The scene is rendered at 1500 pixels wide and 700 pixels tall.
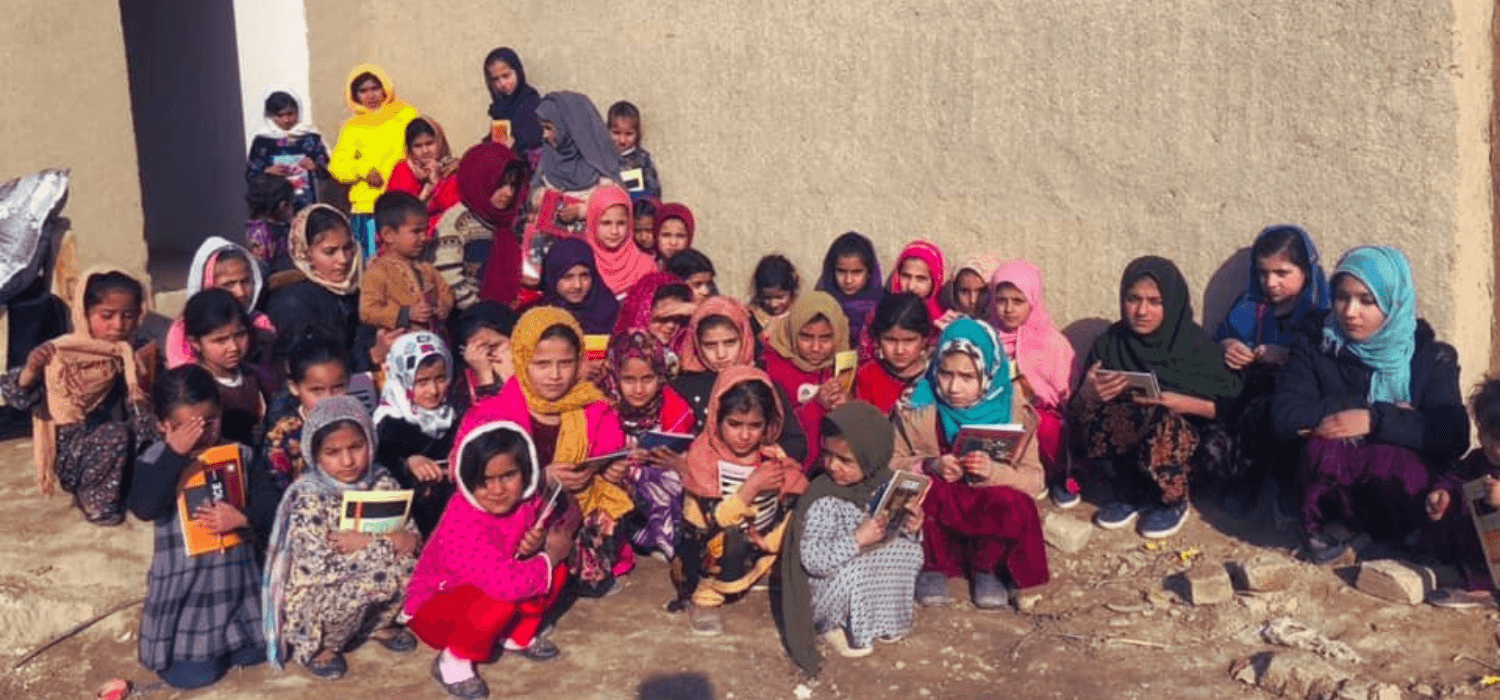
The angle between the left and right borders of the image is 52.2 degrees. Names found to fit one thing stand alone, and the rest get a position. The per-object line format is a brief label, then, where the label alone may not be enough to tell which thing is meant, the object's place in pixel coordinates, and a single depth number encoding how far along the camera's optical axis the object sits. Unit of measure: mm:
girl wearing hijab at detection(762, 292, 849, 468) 6336
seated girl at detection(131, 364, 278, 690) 4969
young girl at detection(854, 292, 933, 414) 6168
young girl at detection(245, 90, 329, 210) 9055
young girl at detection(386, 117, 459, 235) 8836
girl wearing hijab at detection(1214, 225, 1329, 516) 5855
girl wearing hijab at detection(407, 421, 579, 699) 4922
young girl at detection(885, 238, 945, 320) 6984
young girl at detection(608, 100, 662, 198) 8430
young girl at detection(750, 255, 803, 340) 7320
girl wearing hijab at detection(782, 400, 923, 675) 5145
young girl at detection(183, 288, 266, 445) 5793
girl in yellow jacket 9211
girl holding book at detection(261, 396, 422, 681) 4953
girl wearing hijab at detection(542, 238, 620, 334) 7074
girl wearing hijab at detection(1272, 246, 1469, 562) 5395
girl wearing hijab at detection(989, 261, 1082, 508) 6312
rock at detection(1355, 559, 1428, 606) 5199
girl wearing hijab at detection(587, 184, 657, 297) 7594
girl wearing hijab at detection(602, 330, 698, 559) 5816
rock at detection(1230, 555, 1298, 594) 5352
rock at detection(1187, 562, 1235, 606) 5320
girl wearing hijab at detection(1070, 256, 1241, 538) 5859
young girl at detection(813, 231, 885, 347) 6973
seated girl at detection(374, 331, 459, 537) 5695
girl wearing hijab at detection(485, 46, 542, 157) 8844
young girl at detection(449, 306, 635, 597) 5621
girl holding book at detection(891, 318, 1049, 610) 5496
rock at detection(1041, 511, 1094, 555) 5871
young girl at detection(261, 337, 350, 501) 5469
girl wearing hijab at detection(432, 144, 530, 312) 7770
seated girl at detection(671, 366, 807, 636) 5344
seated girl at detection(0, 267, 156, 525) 5594
